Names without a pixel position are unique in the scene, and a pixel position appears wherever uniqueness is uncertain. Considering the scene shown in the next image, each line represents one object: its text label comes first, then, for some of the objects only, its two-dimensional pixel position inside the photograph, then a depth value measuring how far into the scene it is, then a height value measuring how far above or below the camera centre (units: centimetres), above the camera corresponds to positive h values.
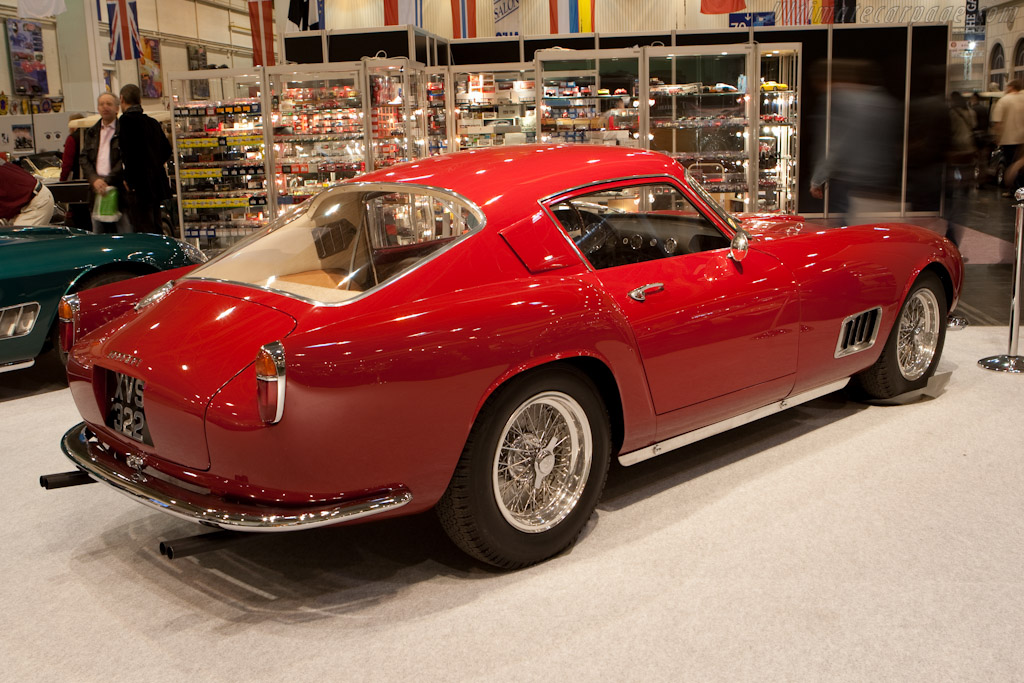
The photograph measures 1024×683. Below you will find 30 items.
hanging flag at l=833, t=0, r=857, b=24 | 1836 +266
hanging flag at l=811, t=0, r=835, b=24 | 1659 +240
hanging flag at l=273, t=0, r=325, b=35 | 1480 +239
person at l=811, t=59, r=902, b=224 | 644 +2
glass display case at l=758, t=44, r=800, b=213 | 1102 +29
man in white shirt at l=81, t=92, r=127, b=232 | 865 +14
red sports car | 266 -62
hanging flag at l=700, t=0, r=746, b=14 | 1439 +219
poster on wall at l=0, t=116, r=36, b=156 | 1352 +49
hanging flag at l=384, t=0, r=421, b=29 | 1485 +233
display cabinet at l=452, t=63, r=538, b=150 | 1137 +60
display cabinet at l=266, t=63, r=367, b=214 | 1027 +36
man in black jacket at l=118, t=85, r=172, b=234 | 860 +3
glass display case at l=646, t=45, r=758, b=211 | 1003 +36
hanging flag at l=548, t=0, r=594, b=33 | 1939 +292
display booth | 1009 +43
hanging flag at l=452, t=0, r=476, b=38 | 1662 +260
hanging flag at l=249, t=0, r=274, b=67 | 1380 +205
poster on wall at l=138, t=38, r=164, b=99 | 2052 +209
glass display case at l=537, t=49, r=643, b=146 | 1027 +55
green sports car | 534 -63
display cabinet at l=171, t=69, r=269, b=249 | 1059 +6
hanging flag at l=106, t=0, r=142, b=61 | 1314 +187
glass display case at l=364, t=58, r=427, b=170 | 1015 +52
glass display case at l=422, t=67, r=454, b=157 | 1171 +59
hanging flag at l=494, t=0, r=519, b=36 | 1543 +229
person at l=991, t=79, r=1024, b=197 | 1162 +28
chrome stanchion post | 537 -111
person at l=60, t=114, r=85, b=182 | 1026 +9
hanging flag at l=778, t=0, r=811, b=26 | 1678 +245
